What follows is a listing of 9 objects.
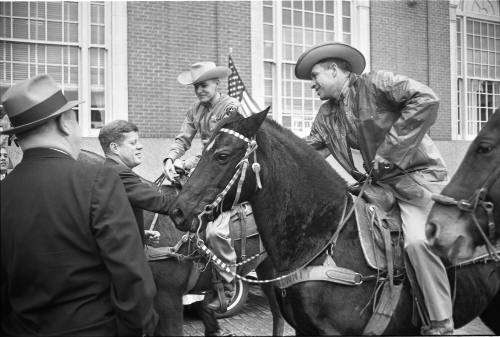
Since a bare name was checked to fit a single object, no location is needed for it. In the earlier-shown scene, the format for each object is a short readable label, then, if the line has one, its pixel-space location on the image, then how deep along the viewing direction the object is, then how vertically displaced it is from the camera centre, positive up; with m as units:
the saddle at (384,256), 3.00 -0.59
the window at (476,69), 13.10 +2.84
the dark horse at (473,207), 2.66 -0.23
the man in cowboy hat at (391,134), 3.01 +0.25
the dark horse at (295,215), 2.94 -0.30
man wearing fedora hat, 2.01 -0.35
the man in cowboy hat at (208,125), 4.57 +0.49
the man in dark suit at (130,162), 3.36 +0.06
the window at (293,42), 10.77 +2.98
